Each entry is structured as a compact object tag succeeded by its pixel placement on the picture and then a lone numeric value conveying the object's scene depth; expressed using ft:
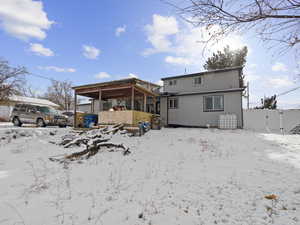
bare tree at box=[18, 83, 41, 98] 111.22
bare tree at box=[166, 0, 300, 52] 6.18
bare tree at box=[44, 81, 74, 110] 114.32
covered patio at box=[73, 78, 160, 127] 29.75
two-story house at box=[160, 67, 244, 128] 41.16
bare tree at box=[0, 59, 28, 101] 52.65
